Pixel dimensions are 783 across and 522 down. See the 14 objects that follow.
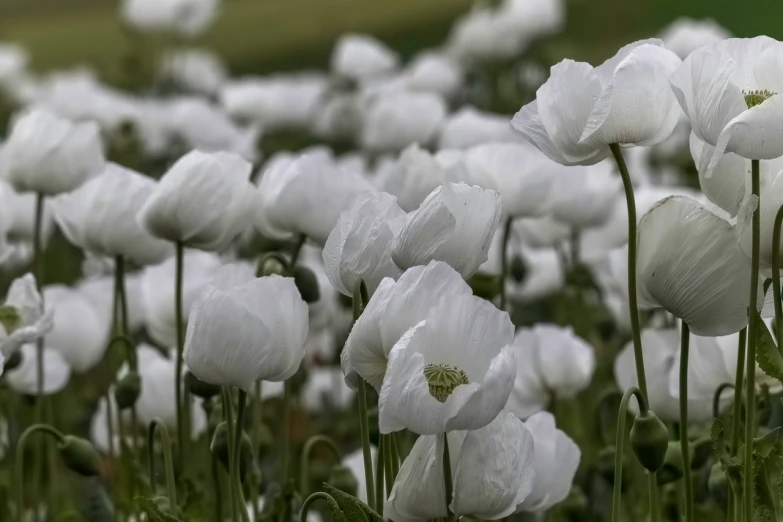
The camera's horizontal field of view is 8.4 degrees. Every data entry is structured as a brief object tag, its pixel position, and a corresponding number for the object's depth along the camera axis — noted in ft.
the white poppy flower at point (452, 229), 9.10
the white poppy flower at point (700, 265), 9.19
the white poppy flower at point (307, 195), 10.11
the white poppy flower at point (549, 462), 9.45
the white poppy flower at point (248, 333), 9.28
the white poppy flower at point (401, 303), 8.95
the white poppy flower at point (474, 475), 8.99
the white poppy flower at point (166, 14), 23.80
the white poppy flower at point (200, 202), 9.94
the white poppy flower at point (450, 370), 8.87
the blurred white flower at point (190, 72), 27.82
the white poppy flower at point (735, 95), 9.04
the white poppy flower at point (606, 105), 9.22
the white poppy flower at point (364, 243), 9.18
